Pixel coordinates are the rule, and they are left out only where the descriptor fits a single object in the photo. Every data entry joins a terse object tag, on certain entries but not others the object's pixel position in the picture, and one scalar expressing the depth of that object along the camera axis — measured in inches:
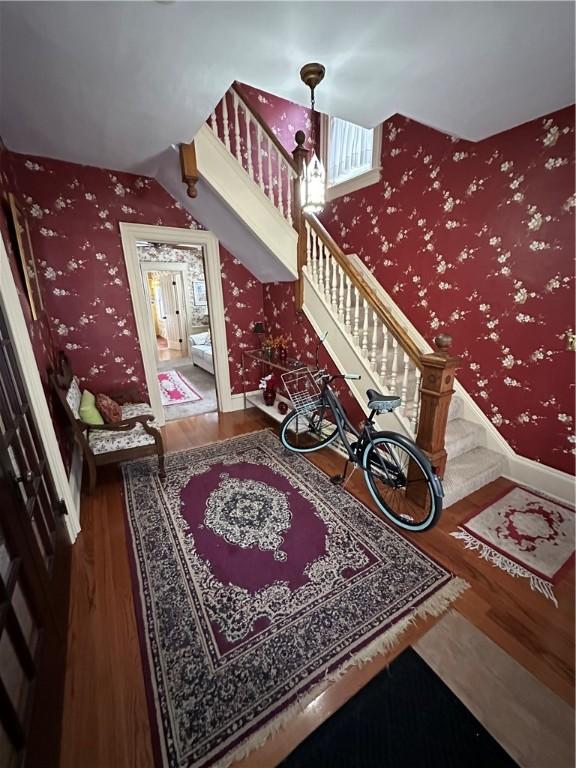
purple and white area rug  44.0
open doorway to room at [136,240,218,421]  218.2
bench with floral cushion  86.5
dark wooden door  35.3
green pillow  96.1
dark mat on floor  38.8
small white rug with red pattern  64.7
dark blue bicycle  72.3
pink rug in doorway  174.9
